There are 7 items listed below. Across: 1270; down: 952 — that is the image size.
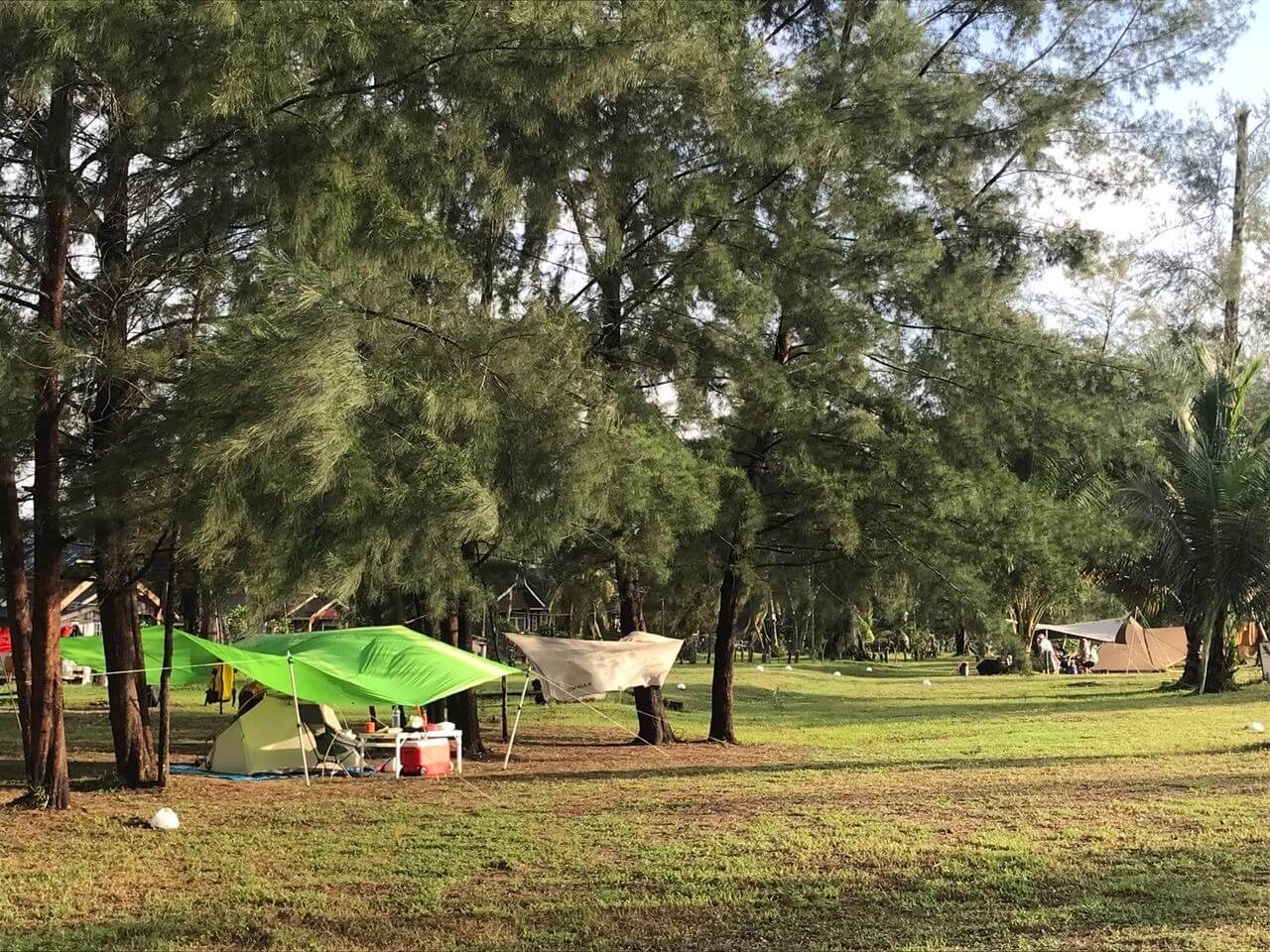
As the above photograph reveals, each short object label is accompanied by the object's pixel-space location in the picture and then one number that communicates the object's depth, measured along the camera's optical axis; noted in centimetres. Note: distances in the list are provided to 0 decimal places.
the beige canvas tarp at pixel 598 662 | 1323
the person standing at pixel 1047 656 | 3569
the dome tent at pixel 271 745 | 1261
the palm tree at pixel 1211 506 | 1922
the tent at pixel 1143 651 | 3338
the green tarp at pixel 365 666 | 1138
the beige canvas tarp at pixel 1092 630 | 3759
